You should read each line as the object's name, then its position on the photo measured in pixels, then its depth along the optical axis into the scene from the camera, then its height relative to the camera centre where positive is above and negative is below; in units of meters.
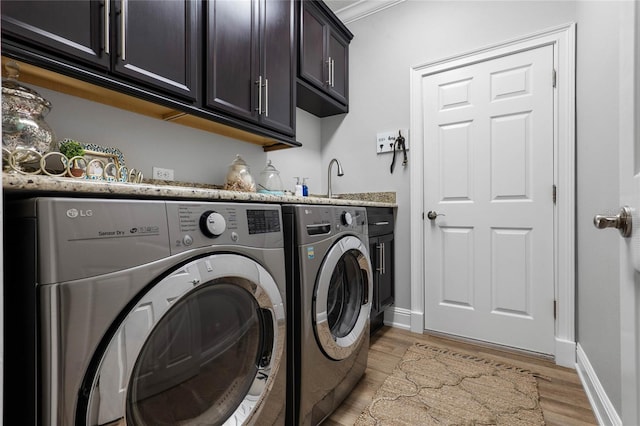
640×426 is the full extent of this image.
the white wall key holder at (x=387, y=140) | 2.34 +0.56
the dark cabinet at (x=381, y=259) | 2.06 -0.36
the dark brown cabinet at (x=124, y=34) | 0.95 +0.64
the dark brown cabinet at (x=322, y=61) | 2.09 +1.13
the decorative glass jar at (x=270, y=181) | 2.06 +0.21
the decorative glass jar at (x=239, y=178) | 1.80 +0.20
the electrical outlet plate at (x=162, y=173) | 1.58 +0.20
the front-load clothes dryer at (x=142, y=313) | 0.55 -0.23
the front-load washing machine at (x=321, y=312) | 1.12 -0.43
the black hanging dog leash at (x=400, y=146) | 2.34 +0.50
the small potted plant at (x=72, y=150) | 1.16 +0.24
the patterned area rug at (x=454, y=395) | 1.31 -0.91
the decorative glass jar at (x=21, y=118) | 1.00 +0.33
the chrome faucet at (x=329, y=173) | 2.53 +0.31
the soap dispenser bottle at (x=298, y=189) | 2.29 +0.16
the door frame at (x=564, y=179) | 1.79 +0.18
